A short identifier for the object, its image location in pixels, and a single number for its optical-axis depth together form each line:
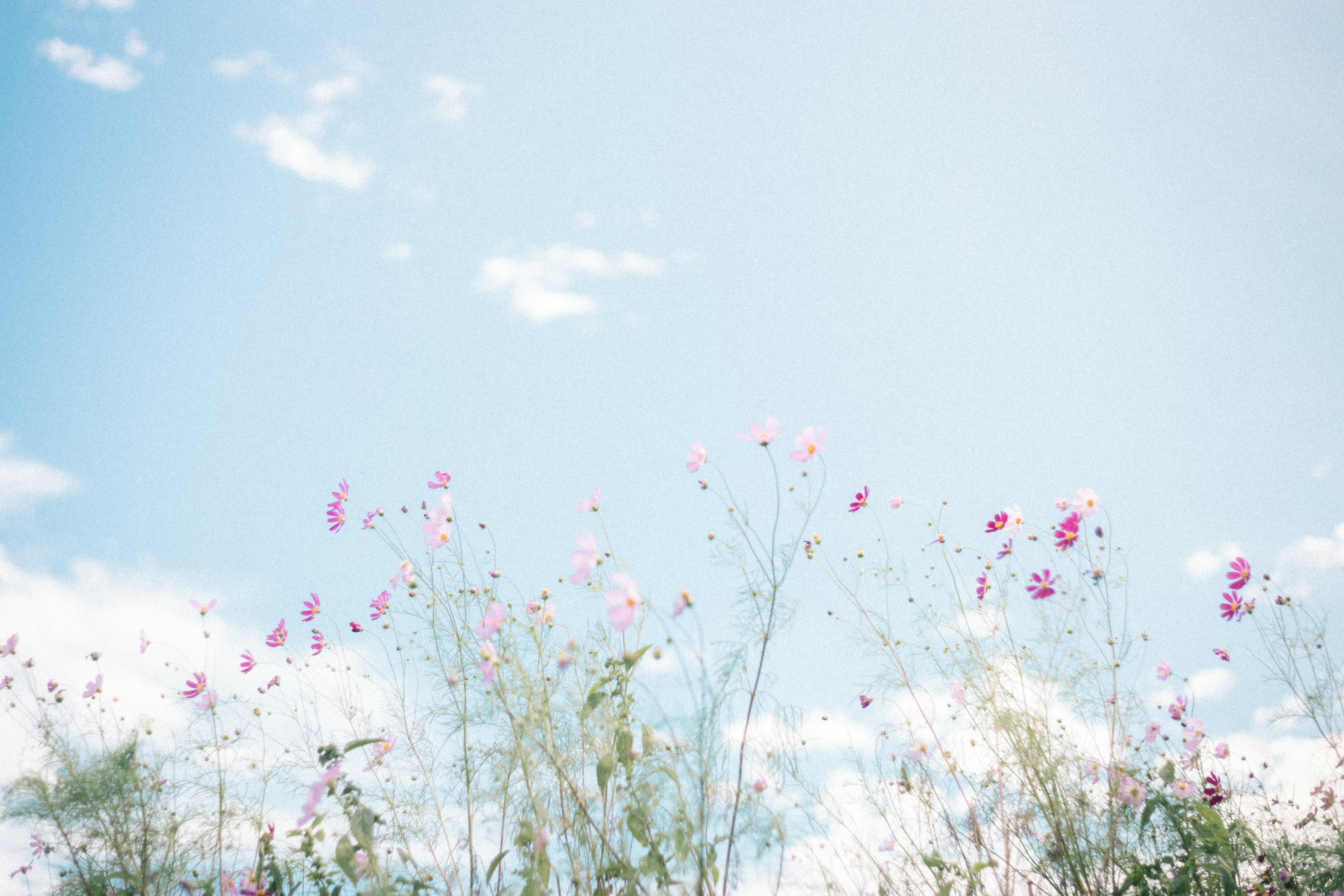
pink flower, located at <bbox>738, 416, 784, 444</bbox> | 2.13
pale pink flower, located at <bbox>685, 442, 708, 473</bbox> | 2.16
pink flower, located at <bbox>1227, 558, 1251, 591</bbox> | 2.77
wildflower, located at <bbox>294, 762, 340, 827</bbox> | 1.84
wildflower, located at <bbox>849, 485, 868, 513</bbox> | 2.63
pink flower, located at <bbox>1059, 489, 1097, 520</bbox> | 2.73
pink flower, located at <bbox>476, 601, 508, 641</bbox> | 2.01
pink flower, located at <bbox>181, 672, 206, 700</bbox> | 2.76
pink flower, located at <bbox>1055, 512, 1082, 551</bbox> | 2.62
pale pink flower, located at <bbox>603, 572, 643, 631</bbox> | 1.56
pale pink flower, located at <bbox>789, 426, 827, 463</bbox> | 2.30
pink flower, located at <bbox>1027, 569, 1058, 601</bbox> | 2.59
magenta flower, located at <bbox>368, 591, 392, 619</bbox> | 2.43
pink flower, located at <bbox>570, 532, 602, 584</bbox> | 1.74
